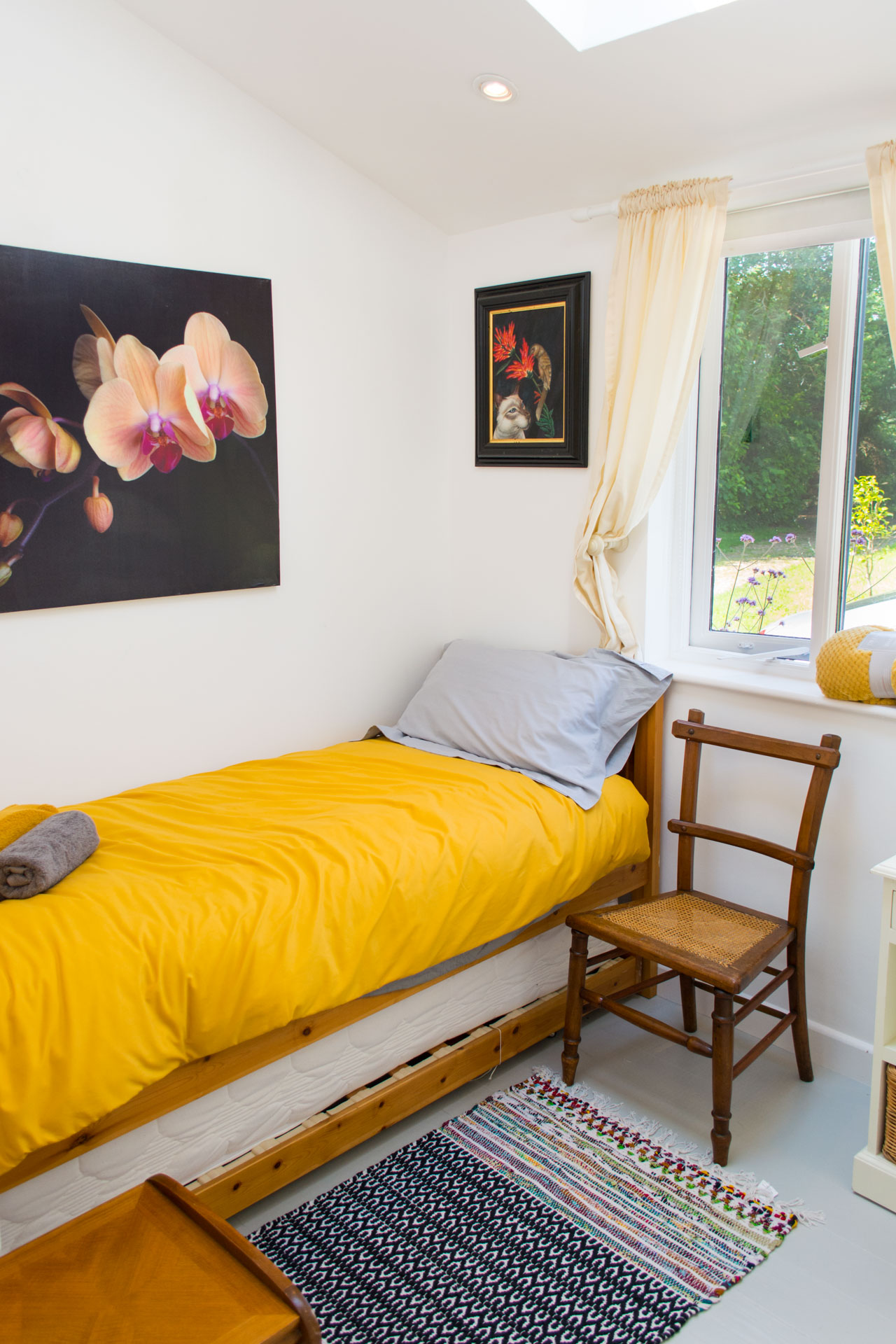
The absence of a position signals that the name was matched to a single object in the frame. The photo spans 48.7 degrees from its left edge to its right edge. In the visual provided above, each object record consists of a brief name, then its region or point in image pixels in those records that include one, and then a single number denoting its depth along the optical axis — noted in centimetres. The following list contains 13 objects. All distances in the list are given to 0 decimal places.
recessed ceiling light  242
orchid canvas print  229
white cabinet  203
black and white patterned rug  181
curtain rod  238
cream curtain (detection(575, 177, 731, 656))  260
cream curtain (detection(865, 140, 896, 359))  221
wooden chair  219
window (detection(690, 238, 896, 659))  253
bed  169
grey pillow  271
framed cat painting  298
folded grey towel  188
